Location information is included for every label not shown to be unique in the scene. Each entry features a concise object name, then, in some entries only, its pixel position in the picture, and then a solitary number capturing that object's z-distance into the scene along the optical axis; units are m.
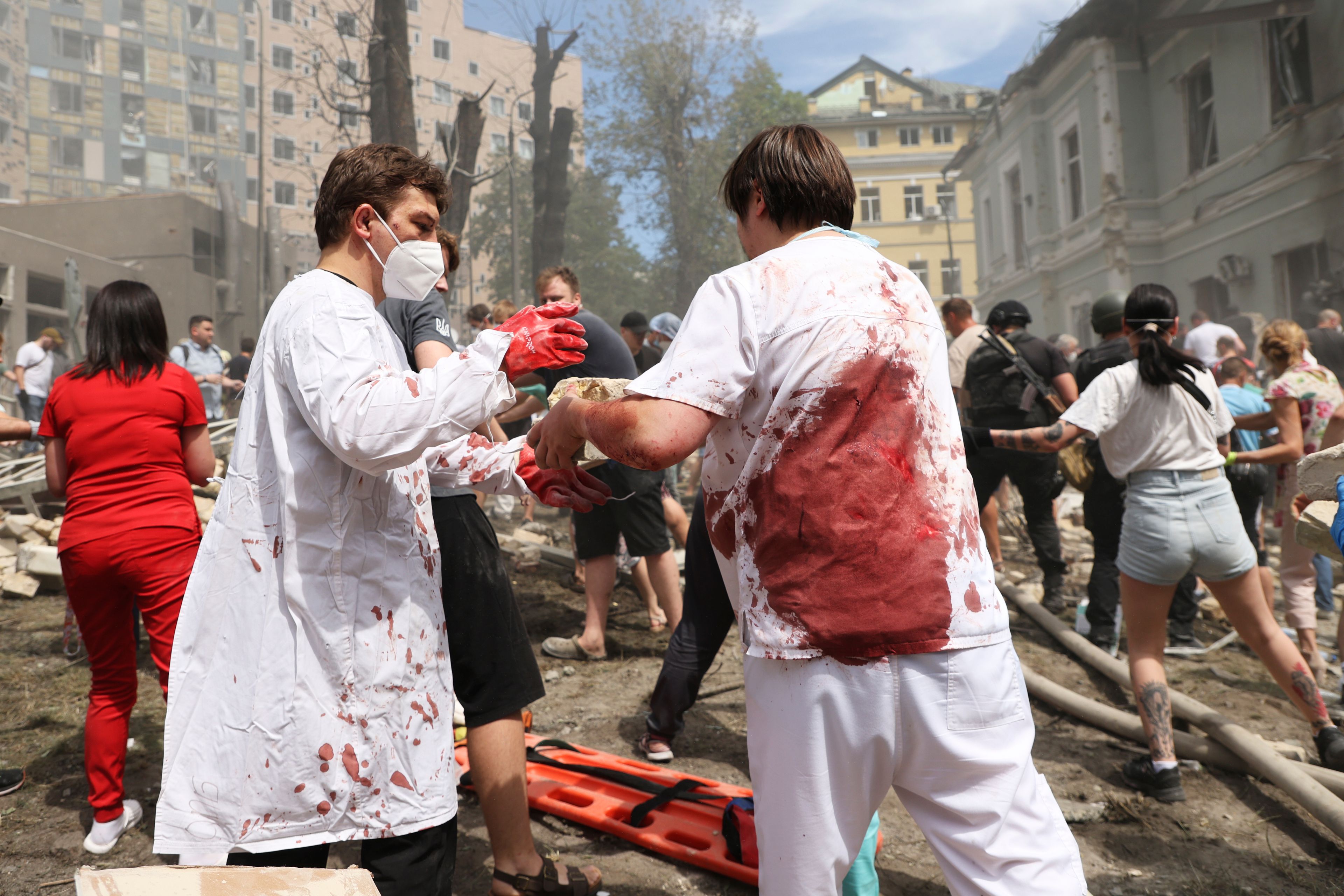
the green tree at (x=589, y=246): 31.12
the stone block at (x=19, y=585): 6.44
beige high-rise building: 14.32
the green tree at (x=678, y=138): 24.22
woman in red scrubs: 3.00
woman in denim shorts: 3.36
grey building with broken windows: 13.16
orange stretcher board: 2.87
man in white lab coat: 1.69
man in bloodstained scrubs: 1.52
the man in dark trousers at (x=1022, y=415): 5.96
